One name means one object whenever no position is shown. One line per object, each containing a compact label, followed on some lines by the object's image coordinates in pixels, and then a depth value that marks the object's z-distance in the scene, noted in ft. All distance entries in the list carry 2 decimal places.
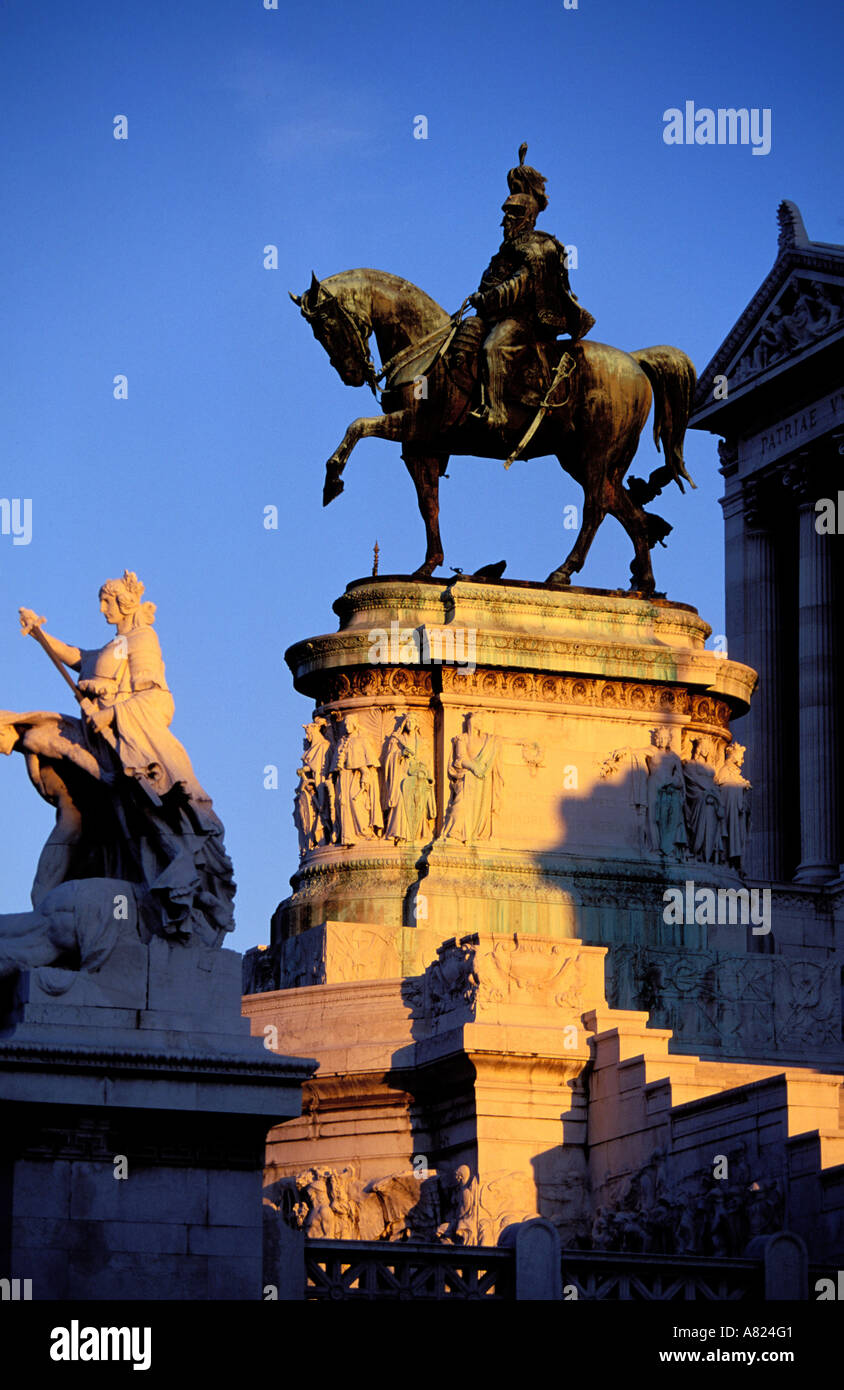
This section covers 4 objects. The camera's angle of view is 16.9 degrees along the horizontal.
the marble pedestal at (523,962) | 125.39
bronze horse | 166.40
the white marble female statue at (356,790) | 153.38
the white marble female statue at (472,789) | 152.25
